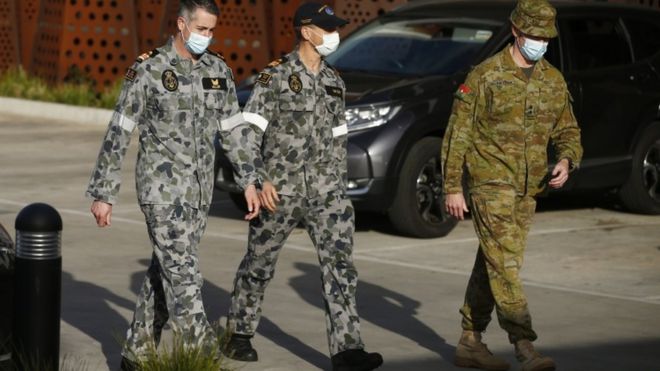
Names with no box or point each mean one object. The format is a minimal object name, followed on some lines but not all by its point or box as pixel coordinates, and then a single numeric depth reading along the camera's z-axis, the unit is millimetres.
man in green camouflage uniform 12788
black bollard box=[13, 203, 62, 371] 10954
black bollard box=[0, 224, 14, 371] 11654
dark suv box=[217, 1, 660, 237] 19926
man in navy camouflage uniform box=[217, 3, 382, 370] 12863
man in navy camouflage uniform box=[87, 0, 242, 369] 11933
